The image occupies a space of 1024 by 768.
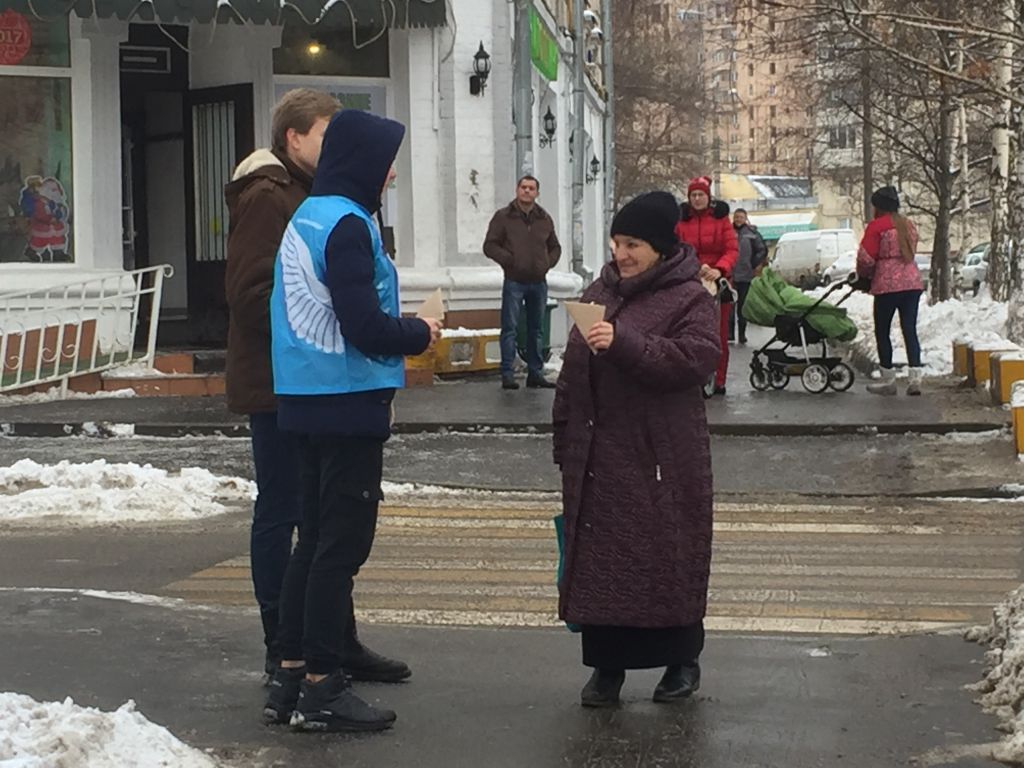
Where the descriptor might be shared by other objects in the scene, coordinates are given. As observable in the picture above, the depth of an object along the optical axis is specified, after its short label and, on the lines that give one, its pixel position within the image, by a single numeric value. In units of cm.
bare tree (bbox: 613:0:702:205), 5516
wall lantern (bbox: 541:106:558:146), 2338
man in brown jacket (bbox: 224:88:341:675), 544
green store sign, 2042
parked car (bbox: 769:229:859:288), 6334
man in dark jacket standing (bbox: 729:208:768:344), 2392
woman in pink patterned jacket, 1487
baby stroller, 1526
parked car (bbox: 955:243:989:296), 5650
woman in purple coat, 512
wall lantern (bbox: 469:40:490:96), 1811
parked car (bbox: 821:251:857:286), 5139
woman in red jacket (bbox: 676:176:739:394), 1441
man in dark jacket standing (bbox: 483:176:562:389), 1551
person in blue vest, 489
